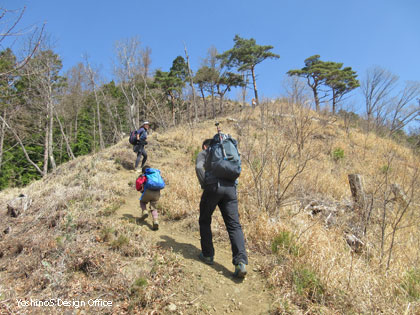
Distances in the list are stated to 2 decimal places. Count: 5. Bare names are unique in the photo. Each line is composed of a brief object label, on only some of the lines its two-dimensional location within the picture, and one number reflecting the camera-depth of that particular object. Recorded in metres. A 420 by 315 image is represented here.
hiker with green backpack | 2.67
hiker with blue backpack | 4.14
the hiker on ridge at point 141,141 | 7.34
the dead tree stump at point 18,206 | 4.70
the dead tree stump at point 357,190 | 4.55
